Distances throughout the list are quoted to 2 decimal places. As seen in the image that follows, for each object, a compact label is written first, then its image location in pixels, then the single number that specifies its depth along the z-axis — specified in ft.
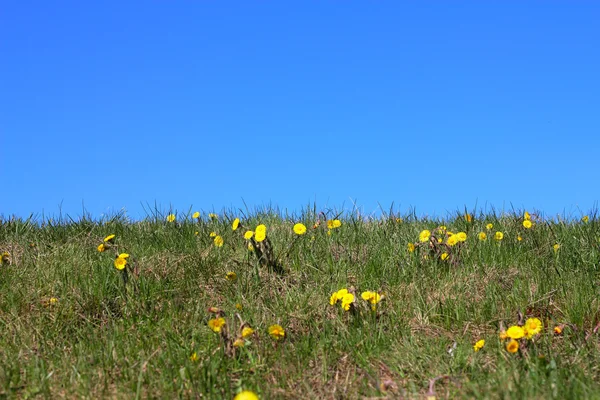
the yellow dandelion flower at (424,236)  15.93
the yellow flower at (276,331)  11.50
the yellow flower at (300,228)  15.86
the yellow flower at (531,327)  10.66
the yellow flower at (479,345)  10.96
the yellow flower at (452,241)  15.58
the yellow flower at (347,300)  12.23
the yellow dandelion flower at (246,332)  10.97
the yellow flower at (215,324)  11.02
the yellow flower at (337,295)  12.55
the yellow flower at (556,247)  16.62
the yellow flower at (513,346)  10.44
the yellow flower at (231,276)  14.38
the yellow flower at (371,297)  12.58
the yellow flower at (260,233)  14.61
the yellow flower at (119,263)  13.76
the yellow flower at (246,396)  8.38
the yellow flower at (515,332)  10.37
